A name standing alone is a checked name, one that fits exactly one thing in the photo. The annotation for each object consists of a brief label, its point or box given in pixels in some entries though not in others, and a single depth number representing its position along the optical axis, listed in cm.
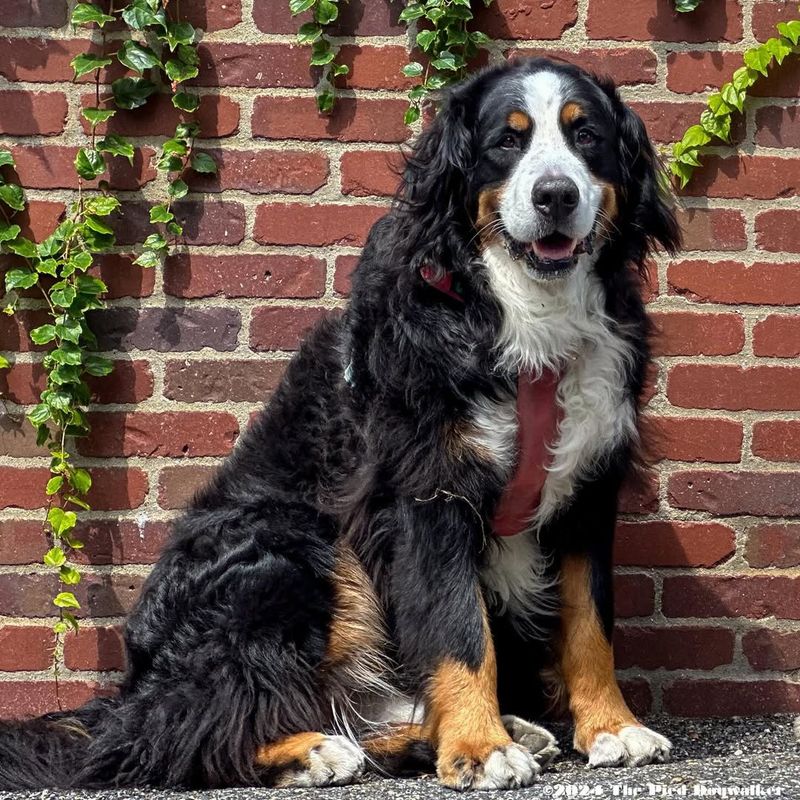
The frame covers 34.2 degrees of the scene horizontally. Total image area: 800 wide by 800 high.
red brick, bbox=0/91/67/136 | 376
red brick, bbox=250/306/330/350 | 382
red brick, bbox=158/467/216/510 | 383
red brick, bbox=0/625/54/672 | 383
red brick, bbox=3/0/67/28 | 374
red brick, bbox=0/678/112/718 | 383
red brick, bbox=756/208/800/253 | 381
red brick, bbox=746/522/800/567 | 386
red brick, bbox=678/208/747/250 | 382
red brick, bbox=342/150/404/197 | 381
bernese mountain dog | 310
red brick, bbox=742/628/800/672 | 388
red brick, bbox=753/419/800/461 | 384
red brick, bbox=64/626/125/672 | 385
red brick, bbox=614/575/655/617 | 389
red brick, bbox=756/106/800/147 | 379
